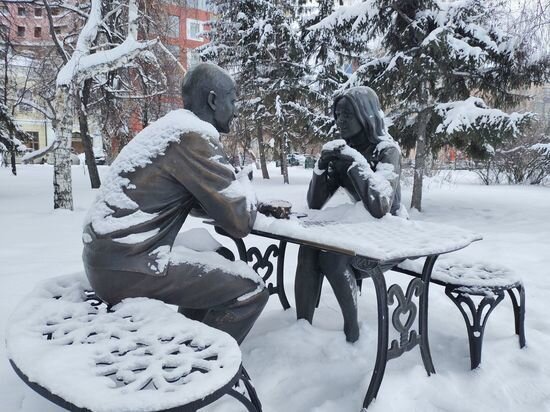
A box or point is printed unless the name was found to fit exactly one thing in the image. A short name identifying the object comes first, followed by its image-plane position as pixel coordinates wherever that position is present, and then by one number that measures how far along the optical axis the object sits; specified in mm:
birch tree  7629
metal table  1825
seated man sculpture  1664
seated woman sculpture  2518
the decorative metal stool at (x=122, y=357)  1117
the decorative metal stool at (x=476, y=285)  2398
